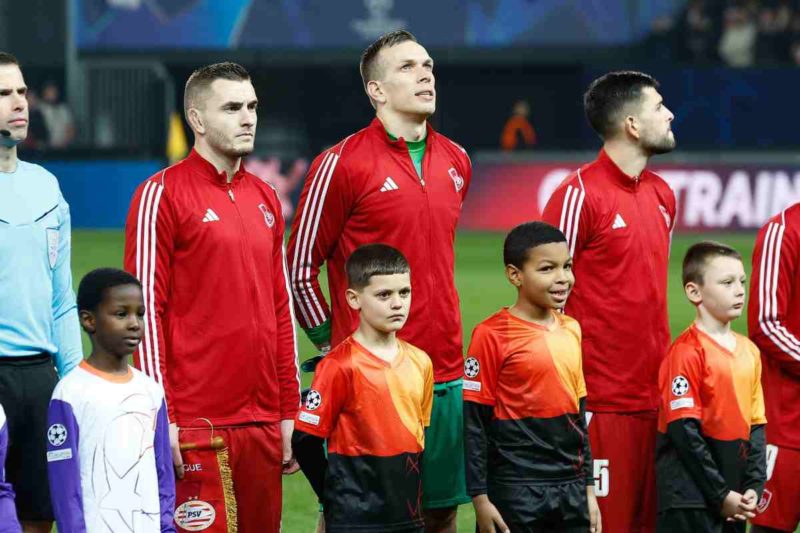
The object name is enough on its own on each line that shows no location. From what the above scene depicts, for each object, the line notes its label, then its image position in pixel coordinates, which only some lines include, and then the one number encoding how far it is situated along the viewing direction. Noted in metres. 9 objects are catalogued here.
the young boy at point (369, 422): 11.99
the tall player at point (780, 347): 13.75
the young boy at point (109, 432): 10.84
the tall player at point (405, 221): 13.36
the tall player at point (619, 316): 13.47
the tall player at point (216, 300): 12.16
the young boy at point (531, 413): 12.57
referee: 12.54
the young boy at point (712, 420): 12.84
